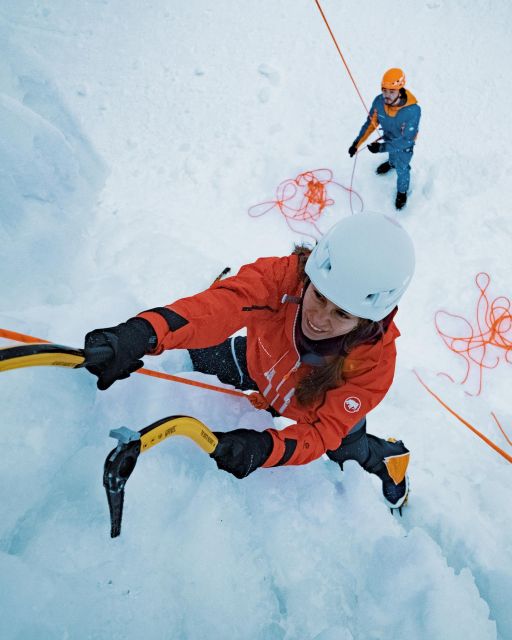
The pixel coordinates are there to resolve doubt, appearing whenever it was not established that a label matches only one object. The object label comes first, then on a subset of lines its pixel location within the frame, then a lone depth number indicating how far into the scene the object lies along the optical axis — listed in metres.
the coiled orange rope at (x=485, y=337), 3.46
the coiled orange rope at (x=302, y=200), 4.24
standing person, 3.72
